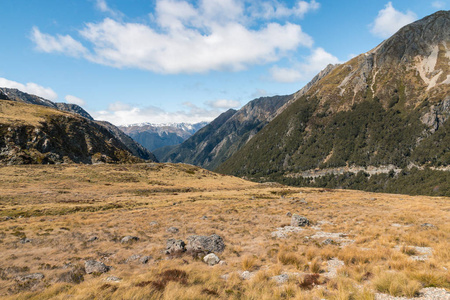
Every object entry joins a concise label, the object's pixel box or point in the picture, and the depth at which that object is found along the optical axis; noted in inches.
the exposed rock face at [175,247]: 636.2
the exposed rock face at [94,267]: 515.4
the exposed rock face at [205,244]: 643.0
